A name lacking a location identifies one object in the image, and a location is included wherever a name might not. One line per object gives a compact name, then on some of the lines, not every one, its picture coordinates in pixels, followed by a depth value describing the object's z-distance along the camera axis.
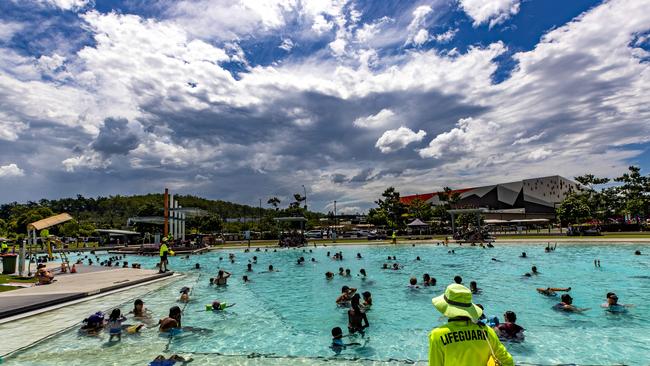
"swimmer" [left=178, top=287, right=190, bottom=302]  16.66
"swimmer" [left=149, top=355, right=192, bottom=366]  8.23
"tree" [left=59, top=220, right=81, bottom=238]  75.50
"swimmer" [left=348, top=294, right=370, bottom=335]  11.39
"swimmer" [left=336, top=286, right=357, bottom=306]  15.68
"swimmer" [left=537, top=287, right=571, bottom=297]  16.98
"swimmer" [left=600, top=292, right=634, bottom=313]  14.02
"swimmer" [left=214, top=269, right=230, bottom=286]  21.41
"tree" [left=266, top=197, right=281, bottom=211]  95.07
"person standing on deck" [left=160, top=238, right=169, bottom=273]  23.87
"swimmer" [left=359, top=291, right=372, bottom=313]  14.82
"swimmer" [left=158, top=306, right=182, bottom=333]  11.52
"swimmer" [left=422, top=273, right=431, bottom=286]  19.66
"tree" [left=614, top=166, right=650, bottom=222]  58.30
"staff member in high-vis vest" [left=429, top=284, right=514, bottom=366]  3.35
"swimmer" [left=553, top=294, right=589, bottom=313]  14.18
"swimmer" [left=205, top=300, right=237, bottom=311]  15.03
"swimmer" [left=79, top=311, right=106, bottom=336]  11.07
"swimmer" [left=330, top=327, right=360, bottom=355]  10.38
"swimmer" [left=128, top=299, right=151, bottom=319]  12.80
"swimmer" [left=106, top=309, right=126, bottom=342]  10.98
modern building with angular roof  100.44
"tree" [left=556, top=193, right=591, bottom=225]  59.81
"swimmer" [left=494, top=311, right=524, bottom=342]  10.63
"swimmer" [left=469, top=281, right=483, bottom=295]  17.53
